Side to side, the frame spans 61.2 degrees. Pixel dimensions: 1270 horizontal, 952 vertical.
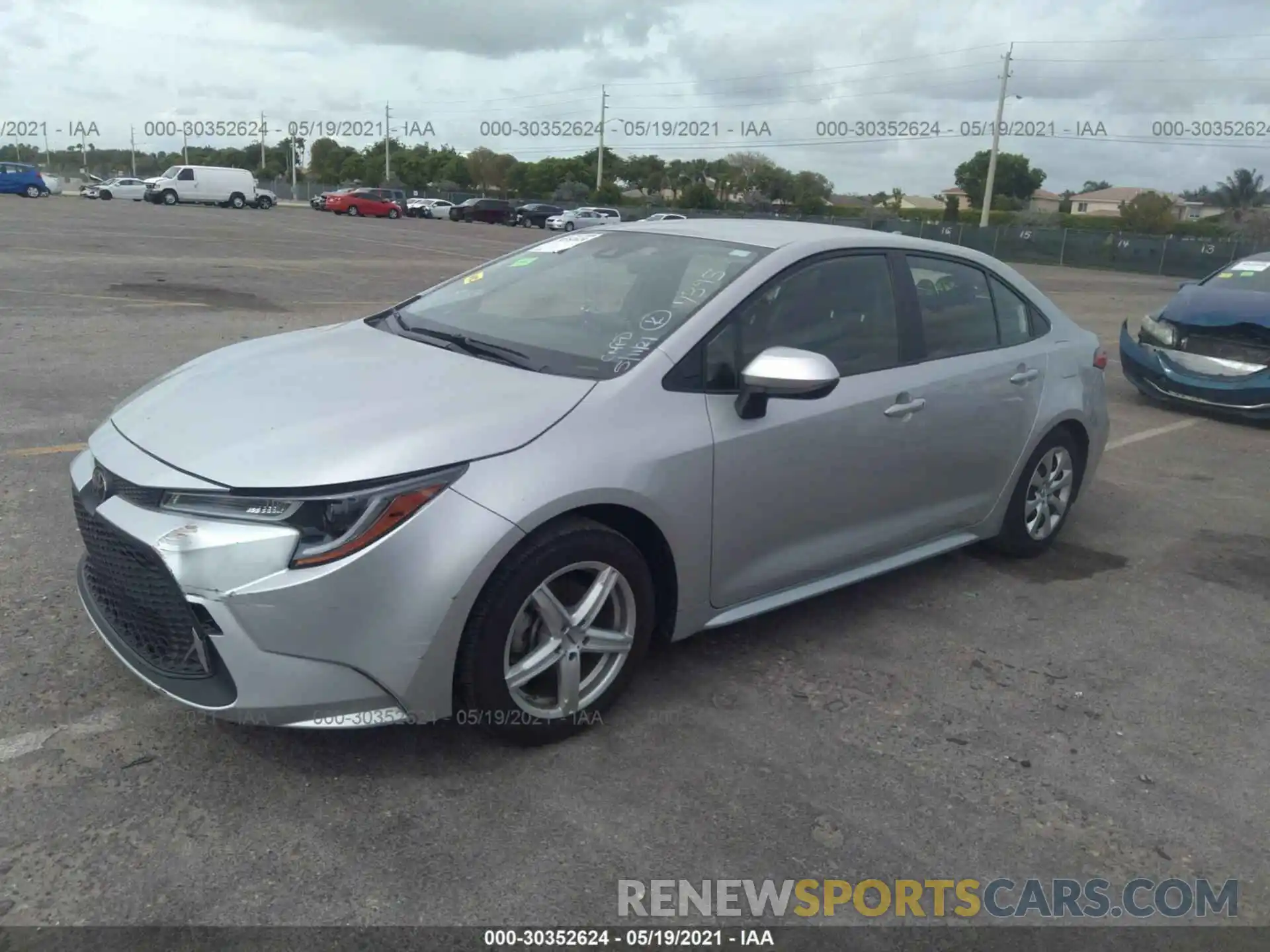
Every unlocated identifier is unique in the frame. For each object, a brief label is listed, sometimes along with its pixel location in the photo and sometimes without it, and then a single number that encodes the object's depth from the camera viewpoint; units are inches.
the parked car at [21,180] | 1955.0
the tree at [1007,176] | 3718.0
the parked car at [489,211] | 2178.9
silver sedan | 112.5
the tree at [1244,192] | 3663.9
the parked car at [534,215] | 2148.1
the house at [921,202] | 4573.3
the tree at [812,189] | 2913.4
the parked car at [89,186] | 2183.8
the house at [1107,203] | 4510.3
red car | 2121.1
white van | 1977.1
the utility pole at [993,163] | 2186.3
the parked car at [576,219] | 1898.4
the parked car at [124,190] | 2081.7
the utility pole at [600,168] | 3171.8
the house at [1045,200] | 4845.0
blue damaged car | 351.3
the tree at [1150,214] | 2450.8
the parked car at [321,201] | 2202.3
